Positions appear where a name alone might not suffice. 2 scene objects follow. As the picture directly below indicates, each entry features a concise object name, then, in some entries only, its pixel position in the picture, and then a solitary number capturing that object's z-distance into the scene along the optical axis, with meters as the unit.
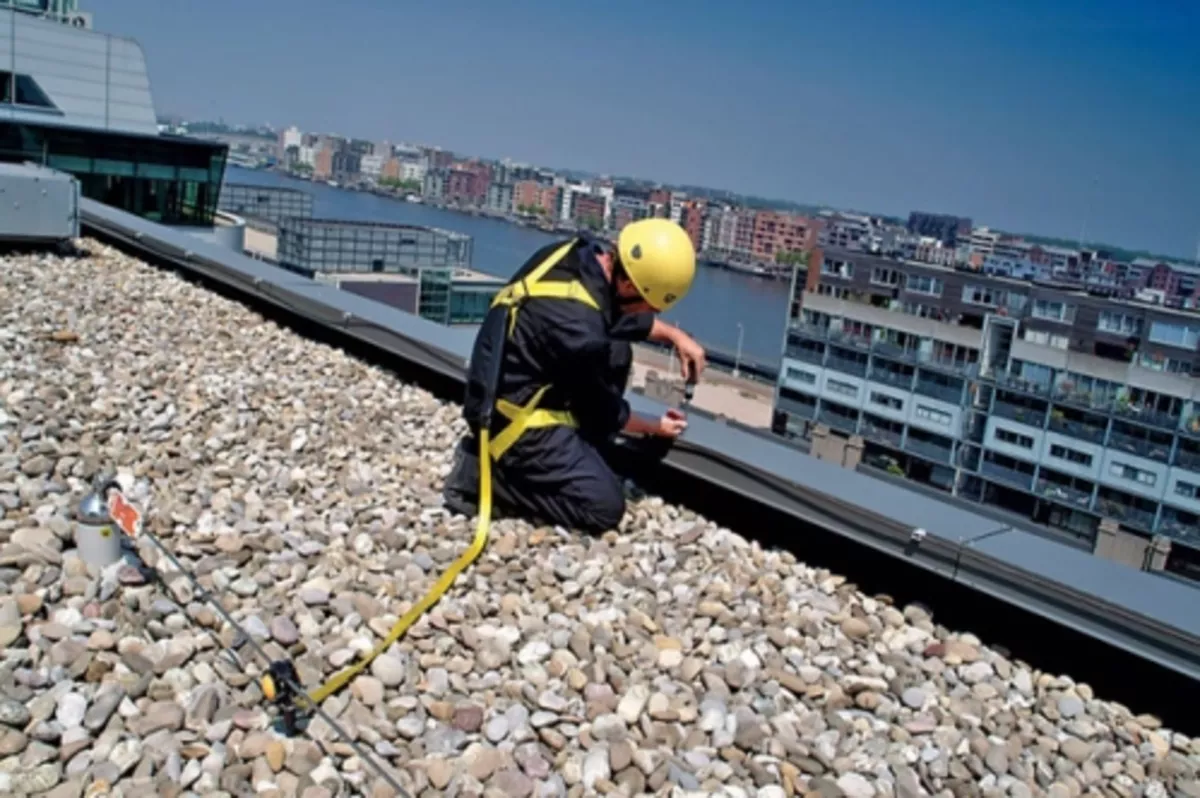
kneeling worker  3.04
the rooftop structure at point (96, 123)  14.58
